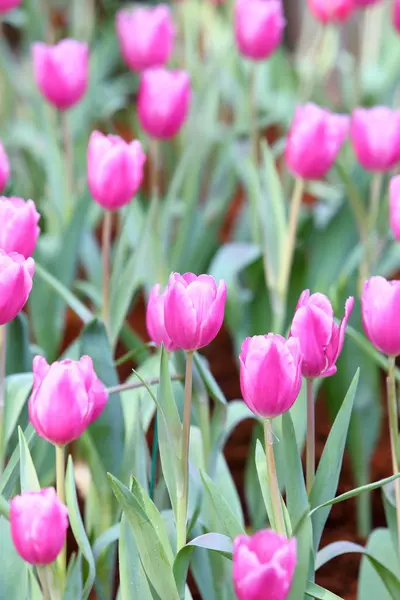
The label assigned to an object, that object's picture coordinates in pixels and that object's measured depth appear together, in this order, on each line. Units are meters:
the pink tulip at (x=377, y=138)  2.74
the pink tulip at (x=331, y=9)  3.43
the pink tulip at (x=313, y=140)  2.70
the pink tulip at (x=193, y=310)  2.25
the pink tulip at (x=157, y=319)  2.37
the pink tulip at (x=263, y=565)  2.14
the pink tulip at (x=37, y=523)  2.18
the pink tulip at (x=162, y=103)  2.85
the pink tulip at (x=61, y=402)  2.24
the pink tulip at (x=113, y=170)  2.55
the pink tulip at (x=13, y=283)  2.29
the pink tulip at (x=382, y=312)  2.29
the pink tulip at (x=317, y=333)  2.26
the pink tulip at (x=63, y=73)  2.95
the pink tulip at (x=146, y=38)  3.43
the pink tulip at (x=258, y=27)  3.18
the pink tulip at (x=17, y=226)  2.40
